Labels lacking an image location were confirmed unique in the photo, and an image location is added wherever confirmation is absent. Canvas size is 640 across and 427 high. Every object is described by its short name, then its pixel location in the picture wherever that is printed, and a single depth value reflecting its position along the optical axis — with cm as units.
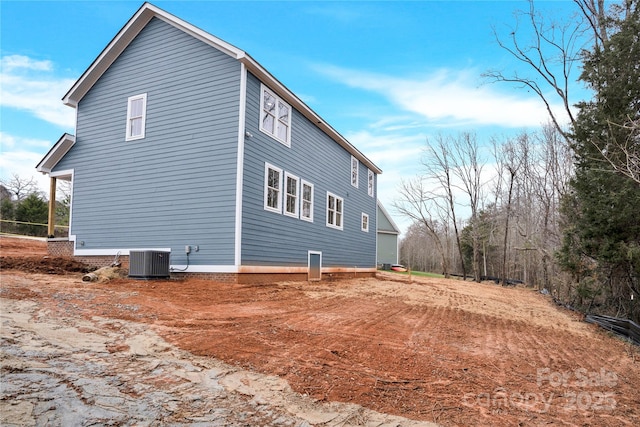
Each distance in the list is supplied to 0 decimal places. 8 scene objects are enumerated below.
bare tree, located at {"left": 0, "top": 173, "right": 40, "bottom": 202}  3553
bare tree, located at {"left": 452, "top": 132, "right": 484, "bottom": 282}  3291
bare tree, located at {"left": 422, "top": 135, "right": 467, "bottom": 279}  3350
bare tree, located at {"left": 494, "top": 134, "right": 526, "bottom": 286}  2819
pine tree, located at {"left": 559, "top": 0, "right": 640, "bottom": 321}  1028
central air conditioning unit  1004
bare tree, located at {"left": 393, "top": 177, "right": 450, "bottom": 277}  3563
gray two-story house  1060
